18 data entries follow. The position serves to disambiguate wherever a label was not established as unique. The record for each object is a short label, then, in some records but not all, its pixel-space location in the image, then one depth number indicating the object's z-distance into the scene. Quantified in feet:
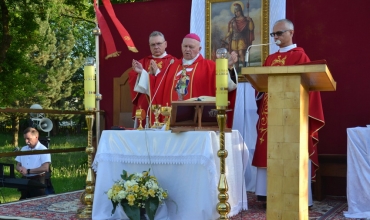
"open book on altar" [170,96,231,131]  15.67
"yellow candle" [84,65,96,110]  17.19
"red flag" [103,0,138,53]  20.14
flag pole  18.36
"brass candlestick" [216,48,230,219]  14.89
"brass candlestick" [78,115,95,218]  17.21
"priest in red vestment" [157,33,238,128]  18.54
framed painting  23.72
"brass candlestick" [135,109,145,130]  17.23
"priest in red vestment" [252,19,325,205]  18.33
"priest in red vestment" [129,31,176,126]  19.13
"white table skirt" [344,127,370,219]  17.19
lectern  11.29
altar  15.16
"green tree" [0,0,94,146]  45.27
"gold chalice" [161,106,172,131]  16.33
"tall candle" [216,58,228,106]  14.88
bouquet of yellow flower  14.93
